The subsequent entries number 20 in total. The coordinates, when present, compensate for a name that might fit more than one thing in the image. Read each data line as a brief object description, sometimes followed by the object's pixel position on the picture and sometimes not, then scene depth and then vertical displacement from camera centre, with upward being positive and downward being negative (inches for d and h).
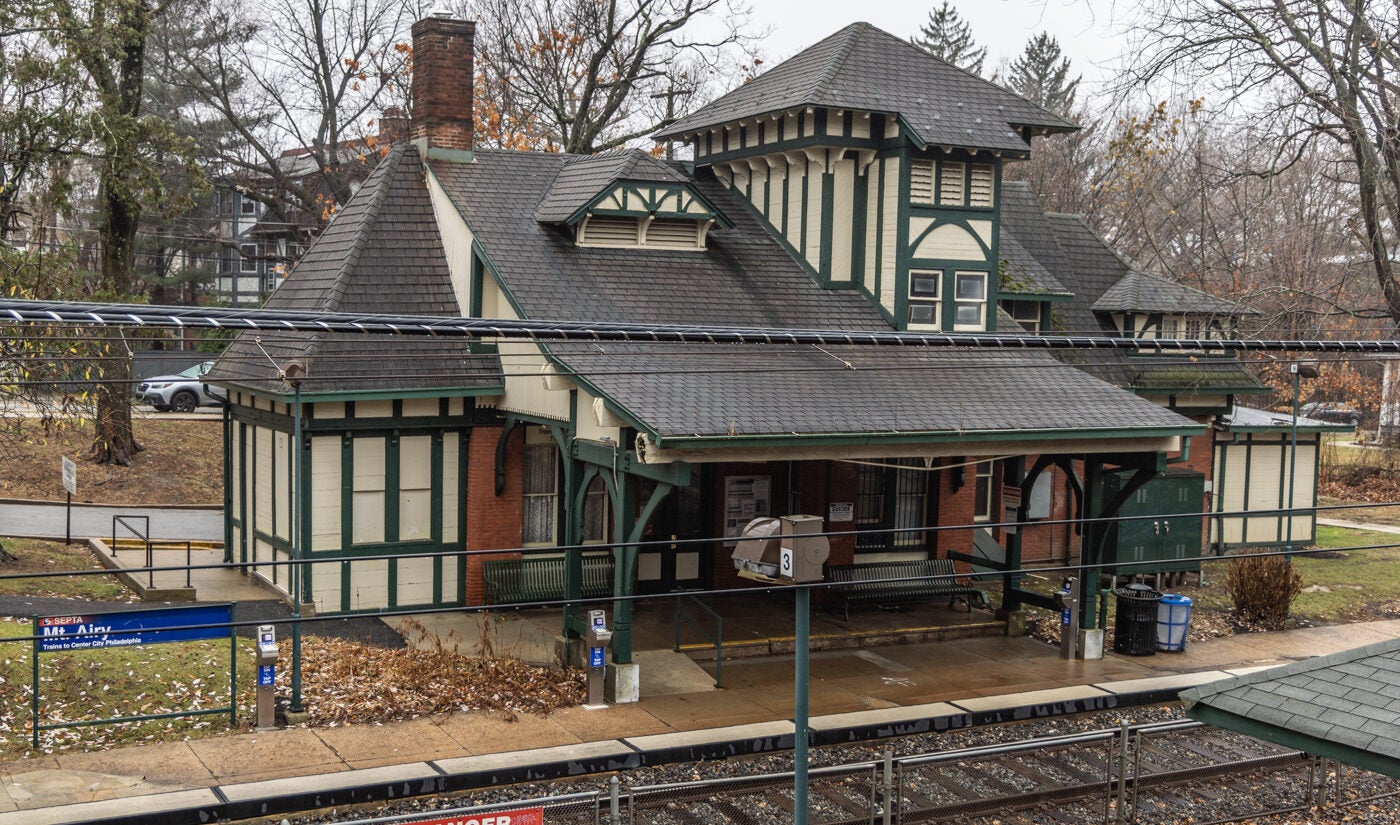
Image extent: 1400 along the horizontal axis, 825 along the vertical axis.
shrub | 848.3 -158.1
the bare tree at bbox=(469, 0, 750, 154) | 1408.7 +301.6
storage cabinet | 943.0 -131.8
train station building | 704.4 -18.4
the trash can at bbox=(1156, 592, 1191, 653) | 773.3 -164.1
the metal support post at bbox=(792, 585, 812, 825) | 389.4 -115.1
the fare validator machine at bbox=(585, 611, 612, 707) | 619.2 -154.0
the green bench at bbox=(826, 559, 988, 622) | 806.5 -155.7
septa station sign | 521.7 -127.6
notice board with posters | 834.2 -106.1
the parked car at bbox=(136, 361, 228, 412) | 1605.9 -91.2
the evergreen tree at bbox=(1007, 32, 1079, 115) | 2792.8 +598.0
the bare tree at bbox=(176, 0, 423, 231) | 1442.3 +283.4
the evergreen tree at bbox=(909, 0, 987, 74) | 2915.8 +688.7
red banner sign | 395.5 -153.7
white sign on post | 808.9 -98.7
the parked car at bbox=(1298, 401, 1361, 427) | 1991.9 -110.3
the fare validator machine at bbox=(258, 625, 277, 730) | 553.0 -151.7
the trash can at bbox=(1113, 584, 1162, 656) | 766.5 -161.8
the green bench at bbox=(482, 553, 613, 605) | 758.5 -149.2
